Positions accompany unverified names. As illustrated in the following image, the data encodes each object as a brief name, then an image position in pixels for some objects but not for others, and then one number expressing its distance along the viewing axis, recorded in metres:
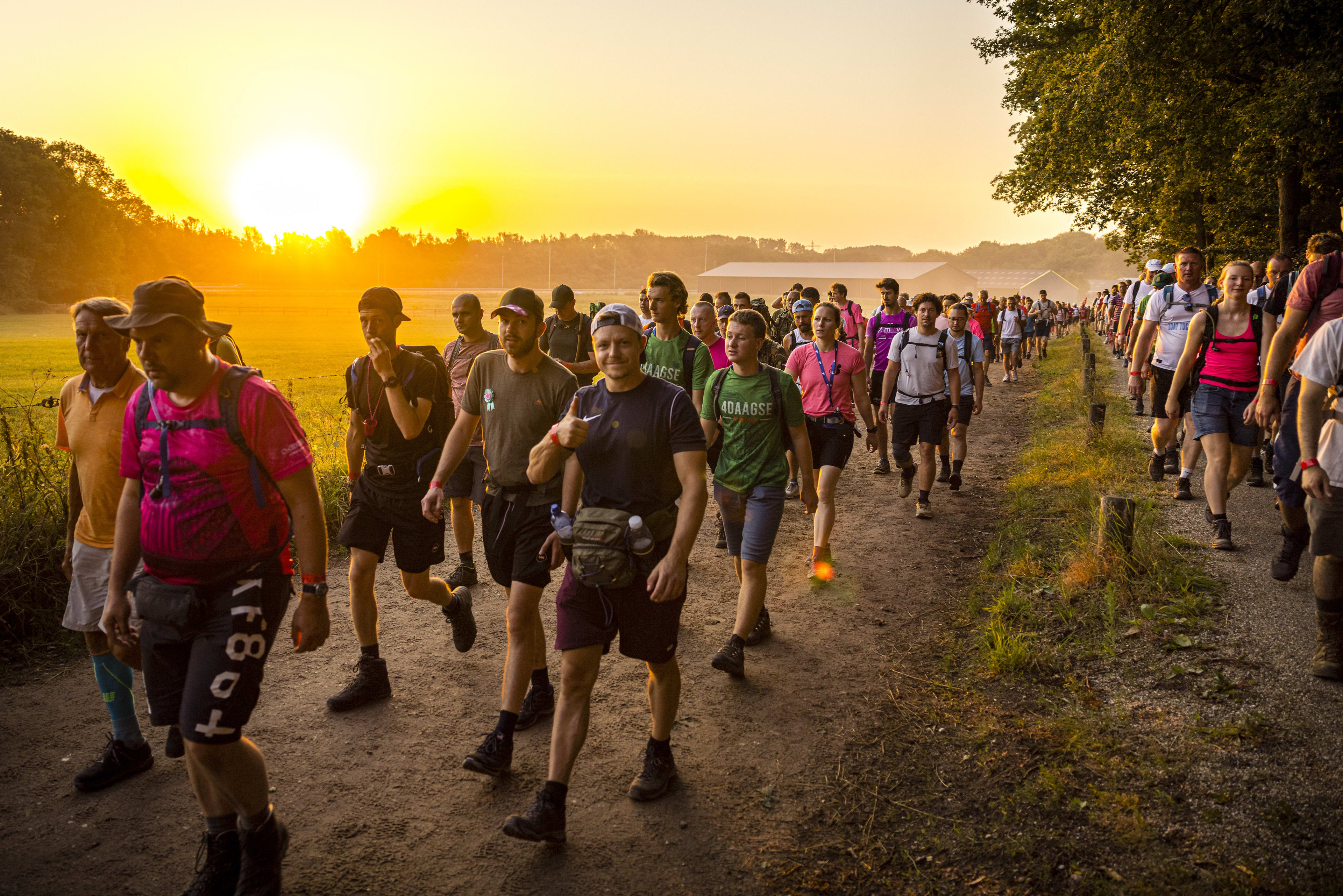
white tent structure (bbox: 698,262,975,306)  101.88
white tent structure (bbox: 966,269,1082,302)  116.69
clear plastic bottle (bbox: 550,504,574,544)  3.42
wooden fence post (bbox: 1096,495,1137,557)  6.01
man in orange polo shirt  3.55
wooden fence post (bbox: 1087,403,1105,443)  10.98
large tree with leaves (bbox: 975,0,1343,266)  14.84
